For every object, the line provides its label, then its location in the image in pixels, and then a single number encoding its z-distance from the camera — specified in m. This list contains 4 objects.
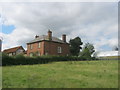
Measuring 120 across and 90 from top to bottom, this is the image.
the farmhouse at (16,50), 34.92
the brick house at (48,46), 25.74
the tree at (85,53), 28.91
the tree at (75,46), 40.65
